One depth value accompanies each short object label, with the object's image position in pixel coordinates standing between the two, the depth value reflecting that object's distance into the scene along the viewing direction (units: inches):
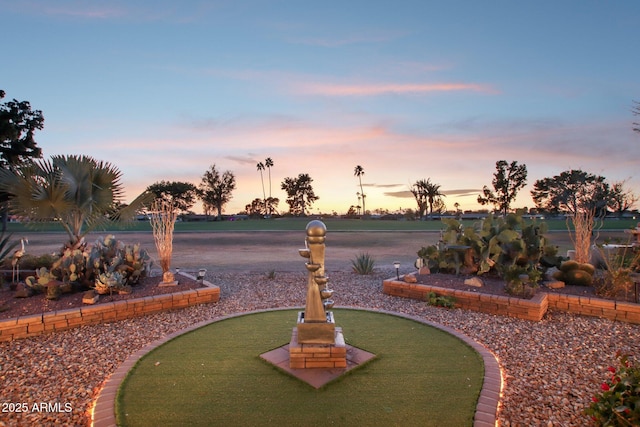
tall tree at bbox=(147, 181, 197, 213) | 2293.8
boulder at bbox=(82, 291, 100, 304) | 188.1
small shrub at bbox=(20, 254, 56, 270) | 258.2
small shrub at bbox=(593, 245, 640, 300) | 190.1
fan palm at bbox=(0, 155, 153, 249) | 219.8
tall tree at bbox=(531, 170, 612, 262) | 1700.3
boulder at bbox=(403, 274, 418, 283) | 234.7
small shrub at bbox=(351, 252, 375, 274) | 309.6
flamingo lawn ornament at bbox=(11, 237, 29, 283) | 212.6
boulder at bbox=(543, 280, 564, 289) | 215.5
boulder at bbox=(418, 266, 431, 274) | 252.6
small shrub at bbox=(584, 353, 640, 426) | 71.5
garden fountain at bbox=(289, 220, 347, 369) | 120.6
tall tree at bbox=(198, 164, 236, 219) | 2279.8
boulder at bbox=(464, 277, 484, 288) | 216.1
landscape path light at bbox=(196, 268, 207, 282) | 221.3
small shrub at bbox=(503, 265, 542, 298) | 194.2
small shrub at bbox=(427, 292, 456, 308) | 203.5
